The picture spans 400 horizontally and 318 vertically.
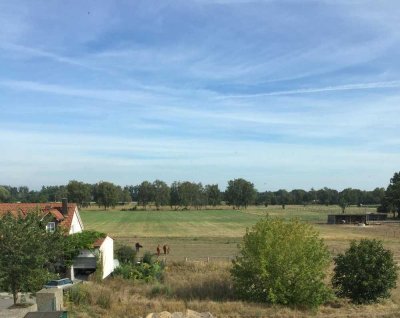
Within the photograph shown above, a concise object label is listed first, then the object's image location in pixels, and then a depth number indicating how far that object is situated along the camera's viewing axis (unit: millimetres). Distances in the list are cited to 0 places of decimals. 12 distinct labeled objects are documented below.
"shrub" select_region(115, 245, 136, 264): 46188
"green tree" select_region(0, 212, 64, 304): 24312
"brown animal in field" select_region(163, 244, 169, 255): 54438
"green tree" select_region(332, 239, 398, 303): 28469
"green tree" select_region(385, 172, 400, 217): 137500
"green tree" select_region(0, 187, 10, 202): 183212
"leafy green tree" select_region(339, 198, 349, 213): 161100
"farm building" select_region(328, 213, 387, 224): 113312
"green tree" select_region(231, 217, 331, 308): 26797
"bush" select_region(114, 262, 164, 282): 39562
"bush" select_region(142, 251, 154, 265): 44031
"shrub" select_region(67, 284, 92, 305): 25639
